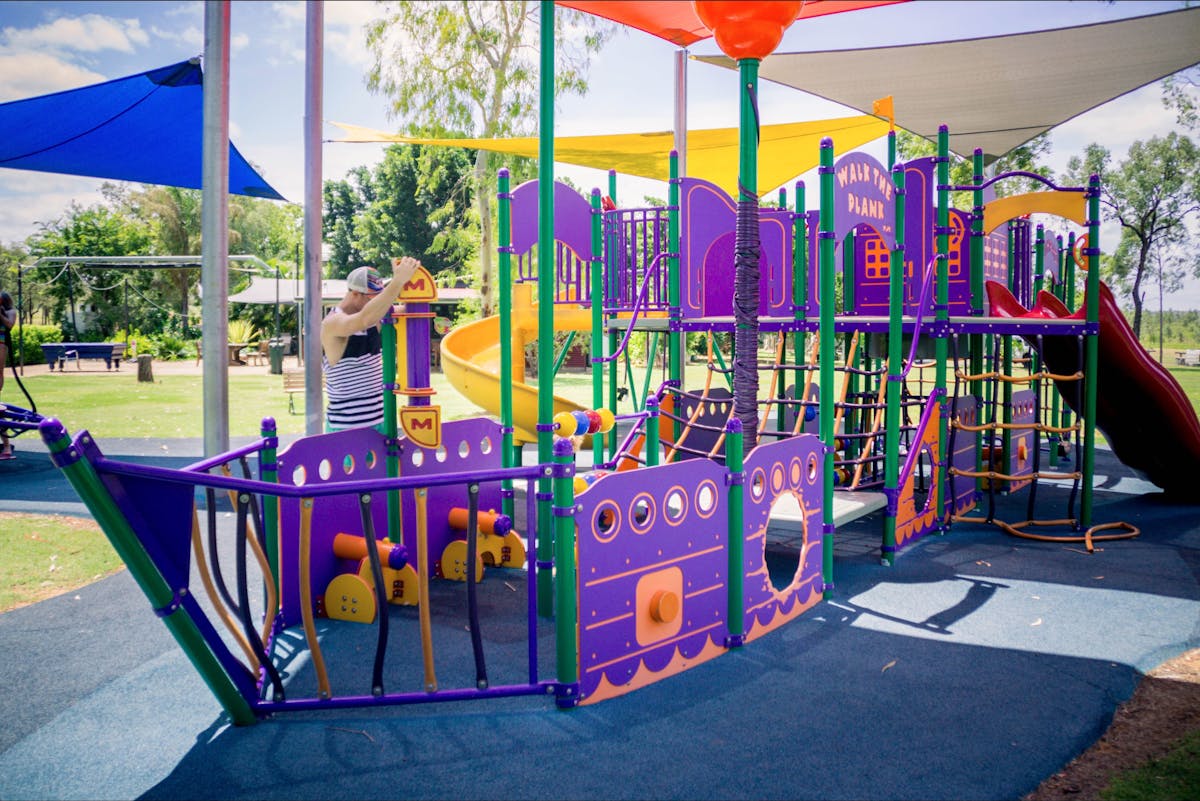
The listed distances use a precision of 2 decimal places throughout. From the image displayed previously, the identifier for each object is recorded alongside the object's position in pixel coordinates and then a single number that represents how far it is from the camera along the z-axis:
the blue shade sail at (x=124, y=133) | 8.71
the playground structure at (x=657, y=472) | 3.35
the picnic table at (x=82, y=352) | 23.52
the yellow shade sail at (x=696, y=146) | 12.25
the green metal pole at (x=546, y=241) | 3.44
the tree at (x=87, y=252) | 35.38
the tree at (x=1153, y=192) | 26.45
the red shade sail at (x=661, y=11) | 6.61
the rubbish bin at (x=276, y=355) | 23.39
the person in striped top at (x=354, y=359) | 4.82
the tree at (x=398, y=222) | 37.34
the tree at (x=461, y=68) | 15.66
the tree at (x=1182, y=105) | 24.39
